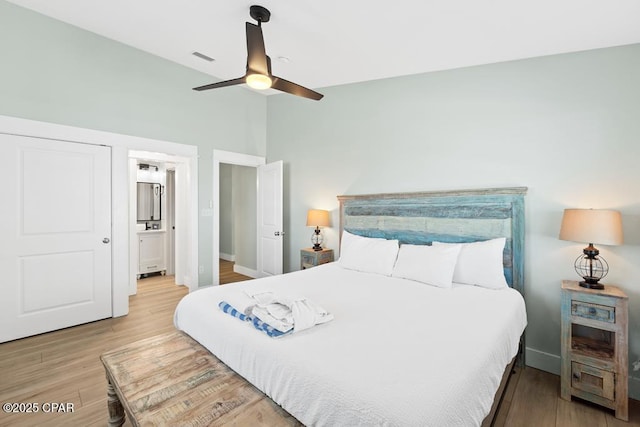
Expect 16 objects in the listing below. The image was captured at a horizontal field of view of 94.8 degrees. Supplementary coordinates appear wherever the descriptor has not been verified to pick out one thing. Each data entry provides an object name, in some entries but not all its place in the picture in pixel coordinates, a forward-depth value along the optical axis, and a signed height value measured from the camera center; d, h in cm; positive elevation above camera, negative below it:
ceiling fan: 213 +105
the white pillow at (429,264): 251 -51
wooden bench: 125 -90
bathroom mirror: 553 +7
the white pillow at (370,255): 295 -50
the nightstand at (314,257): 387 -68
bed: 112 -67
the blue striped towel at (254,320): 154 -65
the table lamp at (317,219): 397 -17
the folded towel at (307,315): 159 -61
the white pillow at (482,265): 245 -48
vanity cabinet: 519 -86
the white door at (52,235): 286 -33
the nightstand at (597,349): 195 -100
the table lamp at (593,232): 201 -15
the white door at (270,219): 452 -21
